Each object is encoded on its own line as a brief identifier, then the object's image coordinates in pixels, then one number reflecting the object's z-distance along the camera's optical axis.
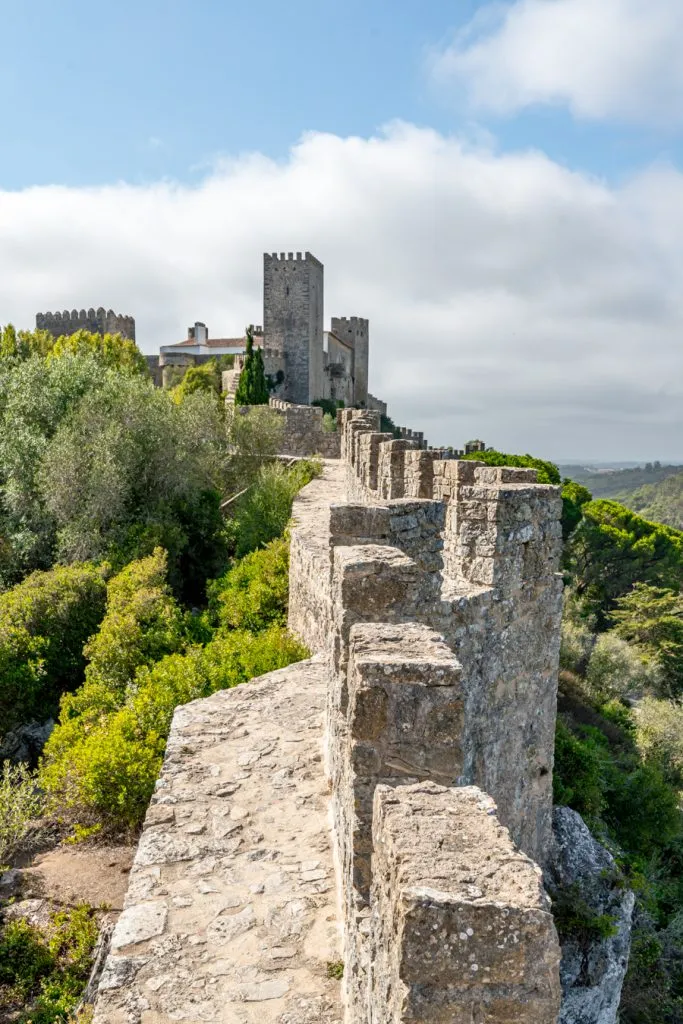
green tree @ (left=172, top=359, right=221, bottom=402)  34.81
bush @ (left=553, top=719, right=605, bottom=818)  11.56
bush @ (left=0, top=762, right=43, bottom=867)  6.98
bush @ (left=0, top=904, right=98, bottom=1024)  5.24
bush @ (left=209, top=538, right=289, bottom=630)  11.17
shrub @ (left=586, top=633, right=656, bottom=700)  23.59
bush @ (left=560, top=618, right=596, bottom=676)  24.08
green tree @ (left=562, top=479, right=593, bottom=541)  30.52
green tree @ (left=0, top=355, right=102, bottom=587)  16.20
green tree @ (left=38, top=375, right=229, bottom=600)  15.66
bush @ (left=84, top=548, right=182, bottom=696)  10.37
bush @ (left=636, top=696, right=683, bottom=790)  18.66
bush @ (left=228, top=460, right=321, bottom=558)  15.42
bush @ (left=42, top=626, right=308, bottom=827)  6.84
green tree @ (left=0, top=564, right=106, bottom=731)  11.27
